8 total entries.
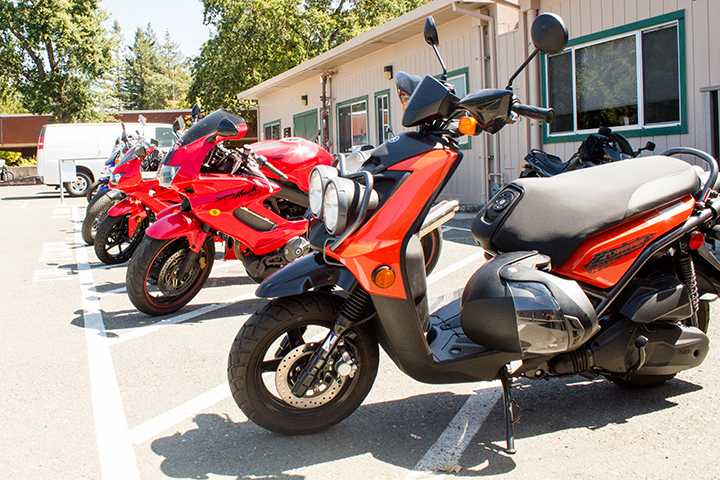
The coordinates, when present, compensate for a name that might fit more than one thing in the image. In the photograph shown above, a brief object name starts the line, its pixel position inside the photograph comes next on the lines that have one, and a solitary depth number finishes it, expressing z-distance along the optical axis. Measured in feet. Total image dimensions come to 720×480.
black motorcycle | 25.26
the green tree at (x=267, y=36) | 105.09
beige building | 28.09
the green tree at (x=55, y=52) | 121.49
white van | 78.38
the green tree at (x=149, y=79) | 313.32
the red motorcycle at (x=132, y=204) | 27.30
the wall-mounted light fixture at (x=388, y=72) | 50.72
